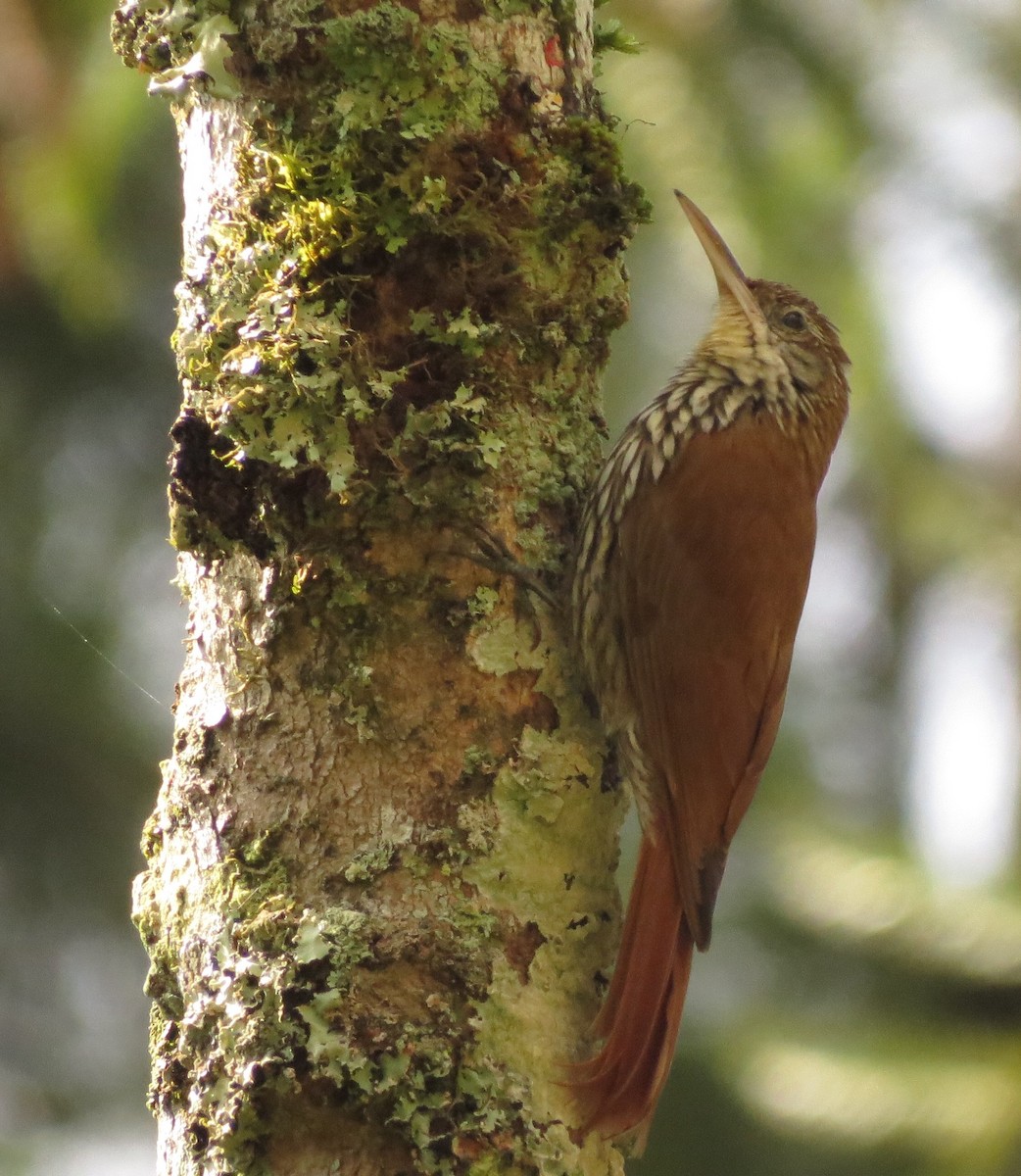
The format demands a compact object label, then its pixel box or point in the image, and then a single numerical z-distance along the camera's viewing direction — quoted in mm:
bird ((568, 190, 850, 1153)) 5074
